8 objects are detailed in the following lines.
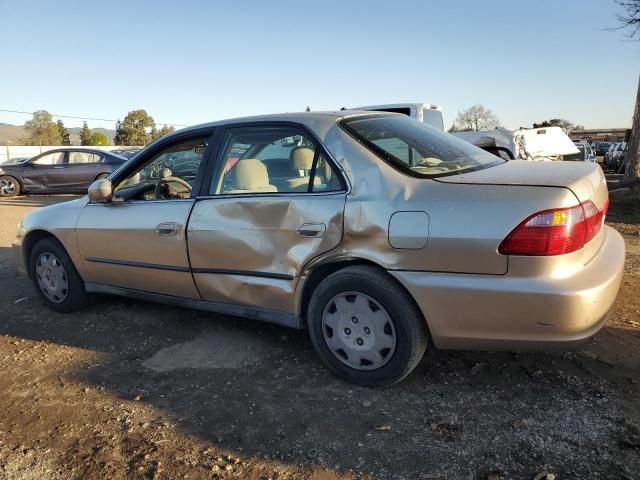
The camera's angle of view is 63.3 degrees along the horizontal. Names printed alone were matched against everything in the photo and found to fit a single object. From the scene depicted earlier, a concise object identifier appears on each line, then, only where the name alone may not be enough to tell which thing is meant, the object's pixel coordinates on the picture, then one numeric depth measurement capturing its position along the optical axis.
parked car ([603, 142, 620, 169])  25.32
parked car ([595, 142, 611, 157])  43.82
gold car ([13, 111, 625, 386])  2.54
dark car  14.30
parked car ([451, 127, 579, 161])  9.48
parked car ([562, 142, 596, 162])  15.10
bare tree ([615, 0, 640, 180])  11.72
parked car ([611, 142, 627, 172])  22.62
